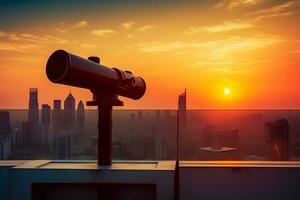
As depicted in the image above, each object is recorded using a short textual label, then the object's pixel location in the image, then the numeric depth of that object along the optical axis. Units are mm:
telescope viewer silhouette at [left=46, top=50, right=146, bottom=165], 2488
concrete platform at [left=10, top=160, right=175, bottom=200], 2975
